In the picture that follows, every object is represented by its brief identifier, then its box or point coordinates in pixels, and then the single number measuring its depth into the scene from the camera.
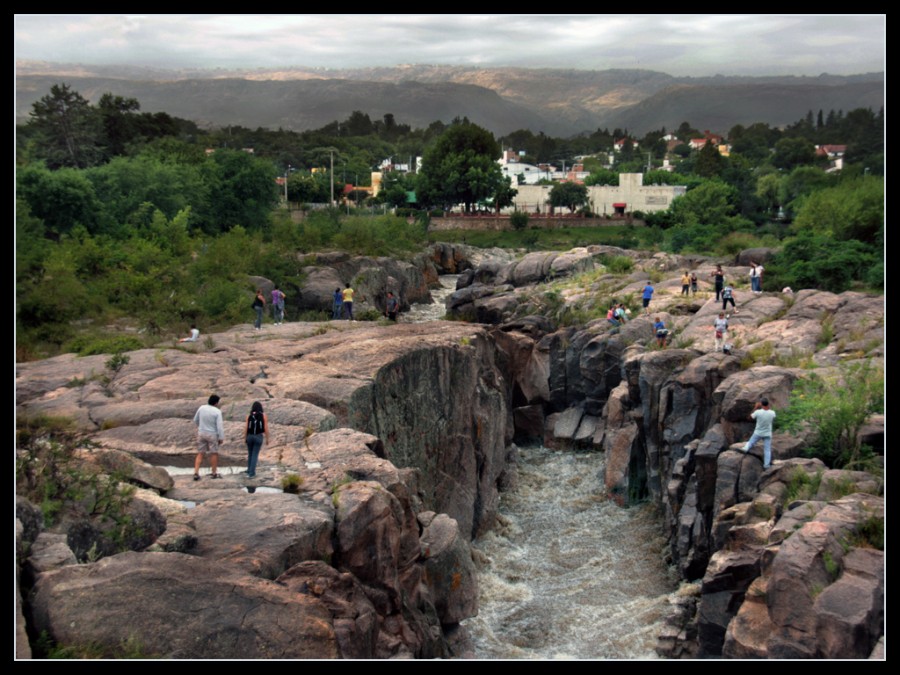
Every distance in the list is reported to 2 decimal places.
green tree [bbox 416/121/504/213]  82.31
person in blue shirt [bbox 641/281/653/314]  34.31
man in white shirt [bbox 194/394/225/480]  14.73
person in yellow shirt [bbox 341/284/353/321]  33.00
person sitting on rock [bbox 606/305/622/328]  34.41
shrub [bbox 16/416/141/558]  12.04
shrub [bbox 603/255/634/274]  45.19
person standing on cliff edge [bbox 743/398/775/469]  17.53
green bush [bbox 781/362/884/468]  17.73
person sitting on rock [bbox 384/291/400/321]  34.28
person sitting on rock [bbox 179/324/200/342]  25.02
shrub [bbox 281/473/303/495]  14.59
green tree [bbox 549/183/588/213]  89.18
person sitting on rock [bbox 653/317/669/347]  29.12
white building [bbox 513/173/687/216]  82.25
